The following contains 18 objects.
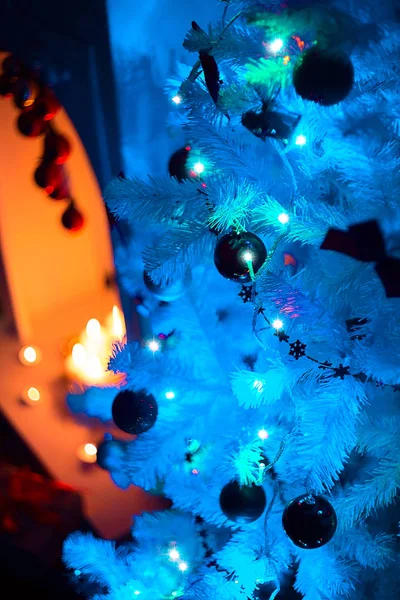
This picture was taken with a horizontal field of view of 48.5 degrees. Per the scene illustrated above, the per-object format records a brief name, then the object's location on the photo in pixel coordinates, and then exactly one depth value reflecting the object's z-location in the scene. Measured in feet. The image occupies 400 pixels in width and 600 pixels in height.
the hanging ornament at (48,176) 4.93
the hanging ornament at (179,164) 3.13
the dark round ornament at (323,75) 2.09
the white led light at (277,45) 2.33
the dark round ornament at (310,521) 2.31
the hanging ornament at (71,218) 5.09
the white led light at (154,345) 3.54
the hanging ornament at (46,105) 4.78
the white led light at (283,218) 2.29
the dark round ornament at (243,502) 2.68
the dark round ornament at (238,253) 2.24
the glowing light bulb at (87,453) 5.32
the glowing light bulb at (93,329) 5.16
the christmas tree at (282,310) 2.19
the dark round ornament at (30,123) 4.81
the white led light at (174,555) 3.58
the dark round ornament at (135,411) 3.17
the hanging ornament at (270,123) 2.53
